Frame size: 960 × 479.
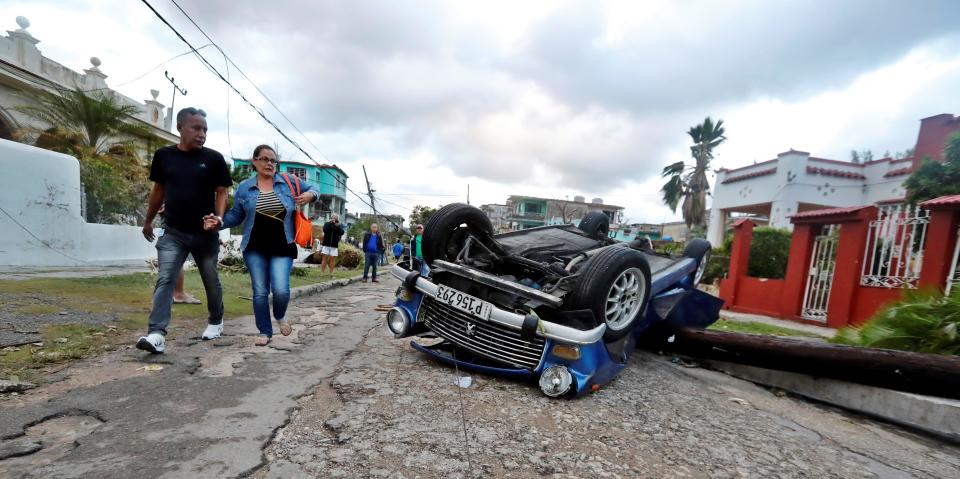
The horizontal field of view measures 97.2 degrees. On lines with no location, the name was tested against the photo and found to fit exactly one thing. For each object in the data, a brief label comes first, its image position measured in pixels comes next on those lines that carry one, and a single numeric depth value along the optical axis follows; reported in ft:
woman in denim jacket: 10.61
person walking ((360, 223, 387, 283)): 31.86
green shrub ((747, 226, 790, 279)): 41.75
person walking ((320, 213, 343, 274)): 31.14
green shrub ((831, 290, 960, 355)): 10.09
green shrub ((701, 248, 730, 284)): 45.34
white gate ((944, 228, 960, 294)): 16.93
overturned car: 8.36
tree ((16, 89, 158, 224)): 28.13
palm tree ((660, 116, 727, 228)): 82.28
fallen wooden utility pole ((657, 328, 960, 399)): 8.96
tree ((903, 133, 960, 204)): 26.13
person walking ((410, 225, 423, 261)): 29.94
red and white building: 44.83
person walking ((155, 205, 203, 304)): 14.92
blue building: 135.85
